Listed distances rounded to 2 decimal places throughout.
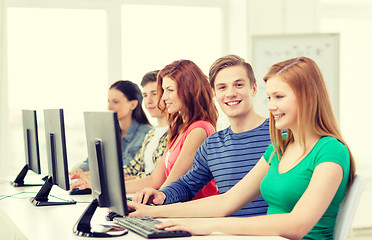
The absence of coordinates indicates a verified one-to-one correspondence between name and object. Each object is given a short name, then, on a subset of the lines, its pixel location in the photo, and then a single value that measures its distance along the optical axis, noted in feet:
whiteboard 15.64
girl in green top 5.52
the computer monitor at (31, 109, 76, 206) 8.10
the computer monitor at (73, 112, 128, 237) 5.68
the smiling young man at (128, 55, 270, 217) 7.77
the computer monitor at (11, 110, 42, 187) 10.32
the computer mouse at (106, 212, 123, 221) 6.82
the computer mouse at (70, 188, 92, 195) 9.66
